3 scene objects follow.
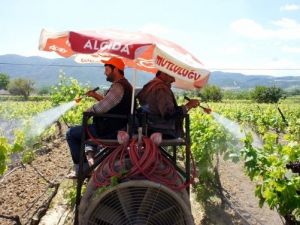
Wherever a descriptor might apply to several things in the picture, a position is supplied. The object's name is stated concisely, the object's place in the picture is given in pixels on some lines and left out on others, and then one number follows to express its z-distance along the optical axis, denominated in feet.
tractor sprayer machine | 8.21
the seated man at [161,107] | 9.58
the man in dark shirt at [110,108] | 9.72
